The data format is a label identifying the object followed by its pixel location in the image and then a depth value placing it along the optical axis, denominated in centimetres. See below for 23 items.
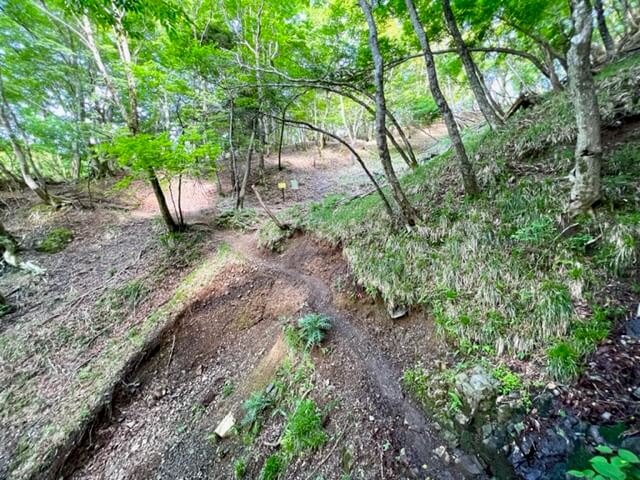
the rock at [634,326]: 231
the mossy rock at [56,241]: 805
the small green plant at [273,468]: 312
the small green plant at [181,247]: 750
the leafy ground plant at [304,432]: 314
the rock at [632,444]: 183
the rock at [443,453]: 249
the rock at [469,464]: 230
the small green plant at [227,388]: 447
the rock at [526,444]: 217
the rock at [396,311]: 400
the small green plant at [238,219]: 932
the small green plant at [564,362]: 236
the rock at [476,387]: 258
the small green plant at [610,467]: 127
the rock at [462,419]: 258
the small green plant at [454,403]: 271
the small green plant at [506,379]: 251
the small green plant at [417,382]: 305
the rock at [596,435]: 196
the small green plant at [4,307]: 600
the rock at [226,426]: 384
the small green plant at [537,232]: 327
